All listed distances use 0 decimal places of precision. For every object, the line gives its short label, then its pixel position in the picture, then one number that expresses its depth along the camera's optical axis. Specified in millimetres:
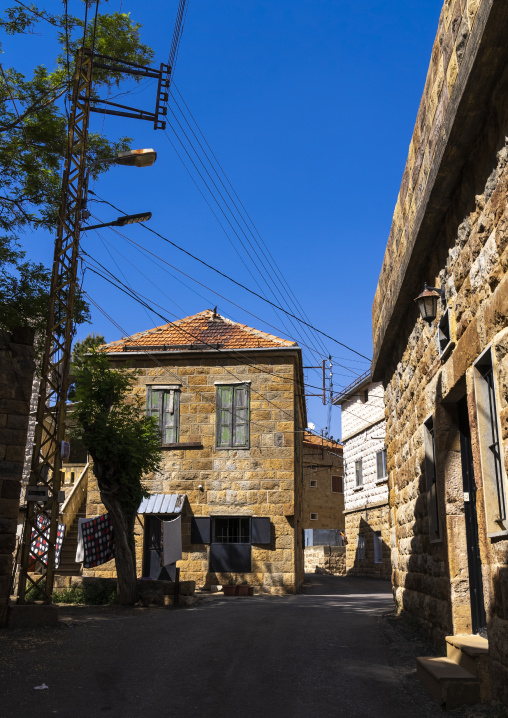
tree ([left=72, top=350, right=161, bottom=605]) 12609
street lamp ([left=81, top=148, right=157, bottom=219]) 12344
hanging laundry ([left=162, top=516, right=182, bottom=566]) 14672
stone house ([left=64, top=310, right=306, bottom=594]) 17188
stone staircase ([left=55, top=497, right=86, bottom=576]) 17203
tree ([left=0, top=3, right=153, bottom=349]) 10500
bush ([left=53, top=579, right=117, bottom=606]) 12836
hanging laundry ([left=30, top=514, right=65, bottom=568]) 10164
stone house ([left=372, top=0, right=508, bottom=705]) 4371
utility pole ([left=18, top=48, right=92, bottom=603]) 9758
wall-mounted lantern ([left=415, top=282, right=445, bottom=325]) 6457
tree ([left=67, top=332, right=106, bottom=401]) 13383
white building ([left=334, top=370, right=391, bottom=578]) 23984
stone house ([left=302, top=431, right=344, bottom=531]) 34781
